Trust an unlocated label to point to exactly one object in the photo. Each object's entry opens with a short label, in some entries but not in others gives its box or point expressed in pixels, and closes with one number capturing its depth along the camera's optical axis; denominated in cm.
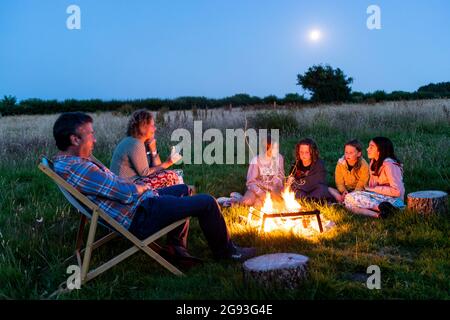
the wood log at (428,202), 530
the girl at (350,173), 630
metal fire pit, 481
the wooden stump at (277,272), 342
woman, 524
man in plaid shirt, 372
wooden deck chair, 350
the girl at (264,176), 646
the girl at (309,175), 650
